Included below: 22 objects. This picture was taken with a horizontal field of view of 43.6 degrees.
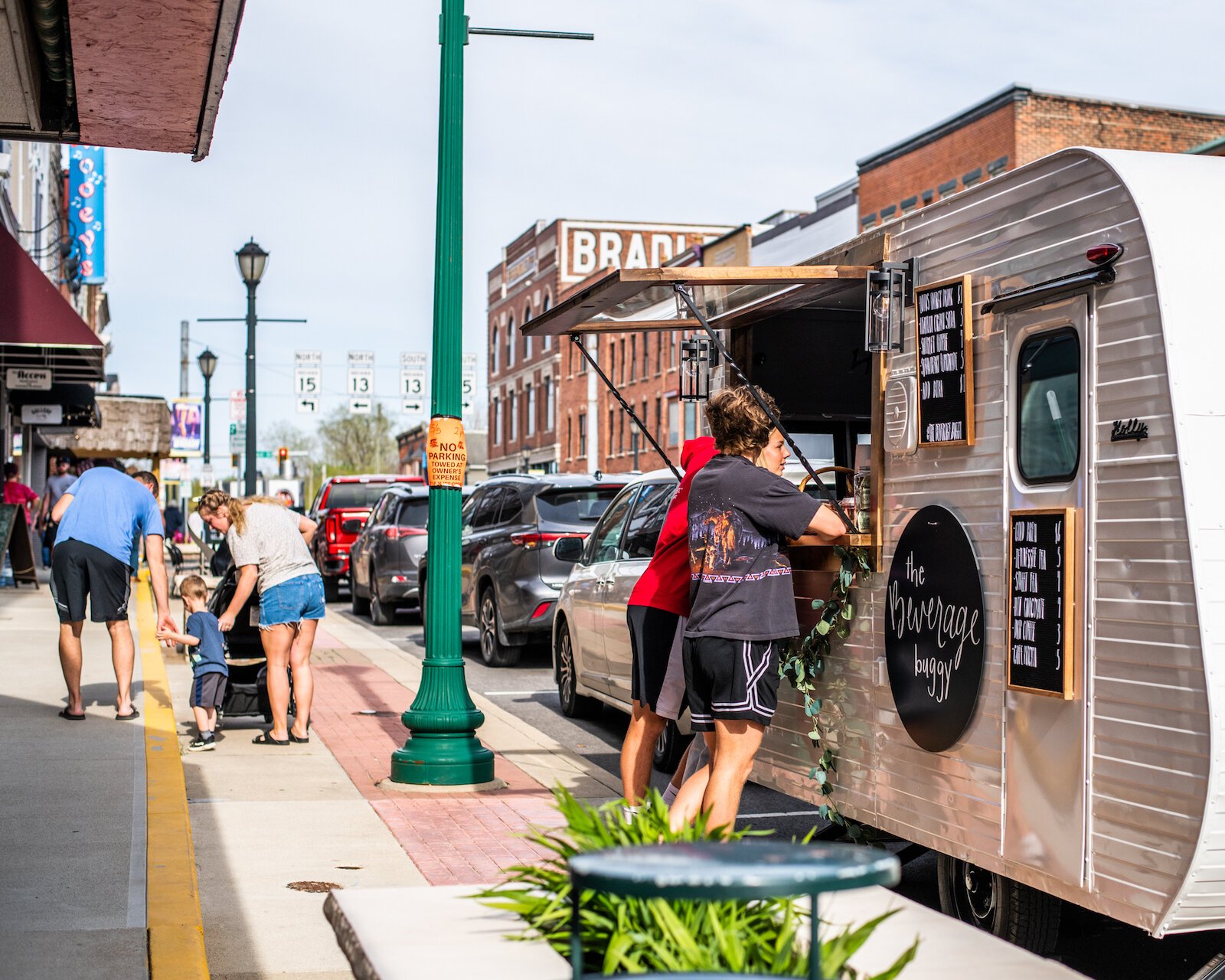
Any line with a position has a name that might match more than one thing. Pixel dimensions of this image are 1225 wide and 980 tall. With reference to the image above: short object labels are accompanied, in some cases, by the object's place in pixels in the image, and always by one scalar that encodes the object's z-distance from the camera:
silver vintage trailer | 4.25
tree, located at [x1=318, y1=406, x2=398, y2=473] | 96.88
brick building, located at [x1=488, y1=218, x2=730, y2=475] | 65.06
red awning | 9.94
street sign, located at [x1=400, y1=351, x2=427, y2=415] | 44.31
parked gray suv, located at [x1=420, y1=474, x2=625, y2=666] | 13.92
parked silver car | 9.81
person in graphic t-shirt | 5.71
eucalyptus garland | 6.18
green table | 2.70
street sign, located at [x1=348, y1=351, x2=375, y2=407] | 45.41
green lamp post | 8.46
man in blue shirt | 9.93
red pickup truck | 23.41
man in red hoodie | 6.42
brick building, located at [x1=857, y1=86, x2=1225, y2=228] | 33.69
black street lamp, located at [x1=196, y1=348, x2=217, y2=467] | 32.00
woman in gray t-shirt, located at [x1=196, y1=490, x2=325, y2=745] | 9.45
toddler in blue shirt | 9.51
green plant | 3.70
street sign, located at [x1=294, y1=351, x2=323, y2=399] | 43.94
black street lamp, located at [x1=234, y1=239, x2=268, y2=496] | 20.31
